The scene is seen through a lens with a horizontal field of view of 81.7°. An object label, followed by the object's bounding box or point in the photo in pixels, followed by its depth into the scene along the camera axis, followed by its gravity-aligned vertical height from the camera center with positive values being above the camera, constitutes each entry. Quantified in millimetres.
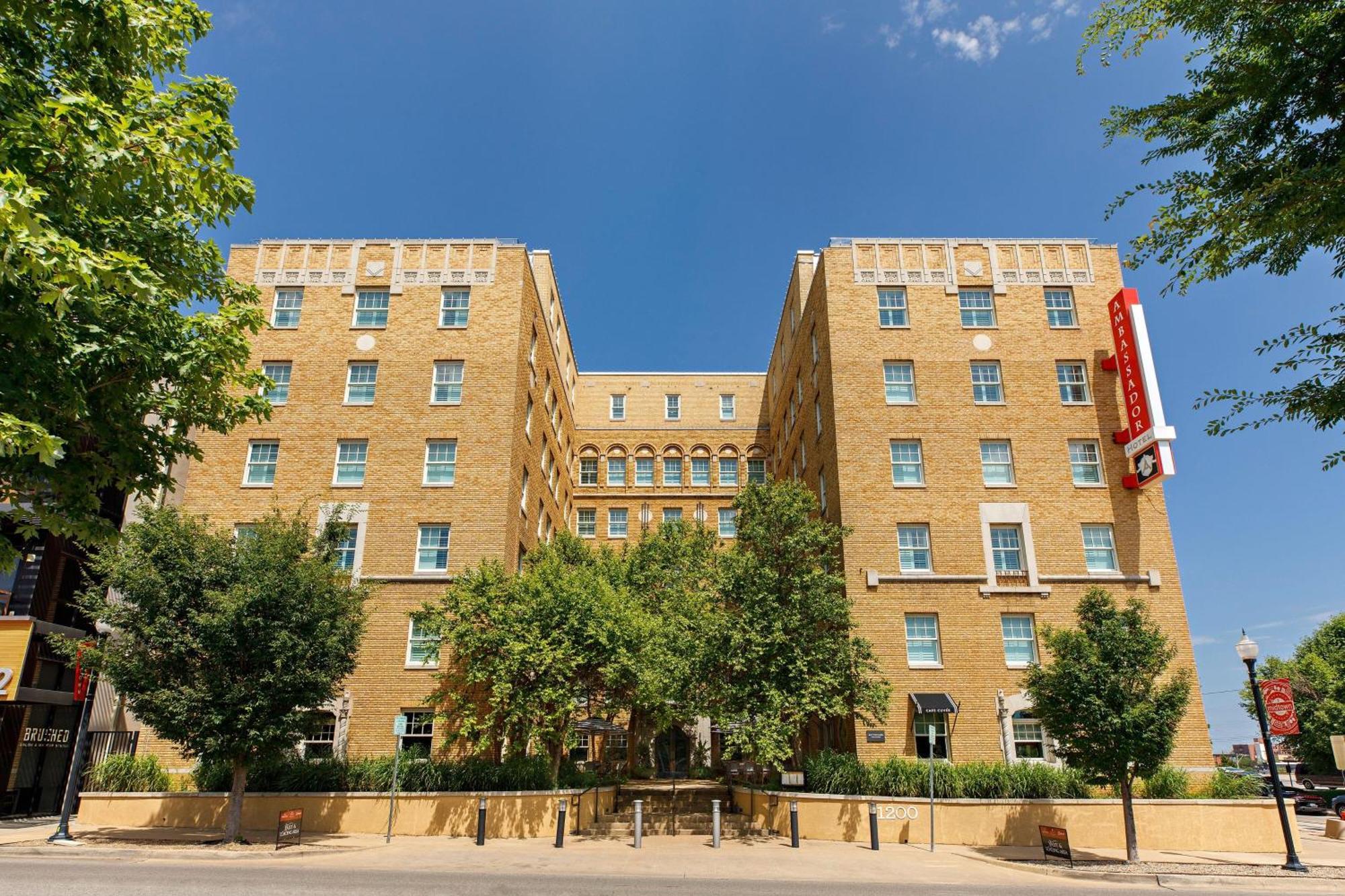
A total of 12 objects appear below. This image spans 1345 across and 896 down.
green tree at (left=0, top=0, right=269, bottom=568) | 6801 +4320
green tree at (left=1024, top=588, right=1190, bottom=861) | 18359 +464
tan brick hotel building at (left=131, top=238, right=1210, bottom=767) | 27156 +9881
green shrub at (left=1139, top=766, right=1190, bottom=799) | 22375 -1855
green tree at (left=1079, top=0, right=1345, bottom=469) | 7801 +6304
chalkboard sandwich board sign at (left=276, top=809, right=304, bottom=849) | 18469 -2602
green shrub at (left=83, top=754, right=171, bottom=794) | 23406 -1821
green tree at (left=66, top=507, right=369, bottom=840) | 18875 +1748
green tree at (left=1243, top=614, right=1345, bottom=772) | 45500 +1547
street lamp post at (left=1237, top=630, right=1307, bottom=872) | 17469 -775
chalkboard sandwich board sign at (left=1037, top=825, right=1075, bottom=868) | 17578 -2731
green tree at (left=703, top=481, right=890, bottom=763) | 22594 +2060
